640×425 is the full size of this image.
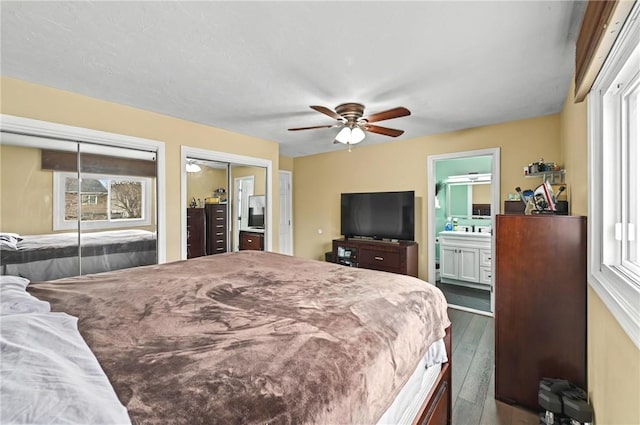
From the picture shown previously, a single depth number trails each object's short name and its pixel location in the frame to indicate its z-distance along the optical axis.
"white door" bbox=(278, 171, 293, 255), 5.77
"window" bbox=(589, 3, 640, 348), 1.19
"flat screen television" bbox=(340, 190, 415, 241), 4.11
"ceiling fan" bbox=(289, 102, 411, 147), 2.70
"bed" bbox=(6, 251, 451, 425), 0.70
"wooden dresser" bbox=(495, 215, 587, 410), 1.78
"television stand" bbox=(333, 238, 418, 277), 3.93
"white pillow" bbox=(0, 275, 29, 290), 1.33
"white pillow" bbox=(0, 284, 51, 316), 1.07
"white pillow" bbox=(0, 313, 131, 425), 0.52
